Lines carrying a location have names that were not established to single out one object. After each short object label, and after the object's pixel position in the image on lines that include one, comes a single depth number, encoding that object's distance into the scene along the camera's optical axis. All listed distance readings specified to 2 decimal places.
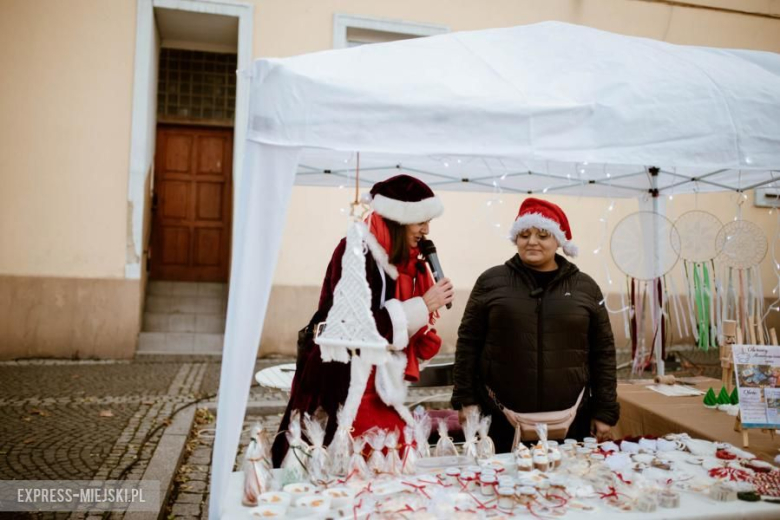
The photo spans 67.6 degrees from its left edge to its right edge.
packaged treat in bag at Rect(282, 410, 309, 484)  1.93
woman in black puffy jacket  2.51
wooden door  8.08
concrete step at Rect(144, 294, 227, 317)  7.53
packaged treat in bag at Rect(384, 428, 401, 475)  1.98
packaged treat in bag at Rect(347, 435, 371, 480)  1.95
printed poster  2.37
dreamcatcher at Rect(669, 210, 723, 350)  3.80
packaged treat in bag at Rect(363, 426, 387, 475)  1.99
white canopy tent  1.97
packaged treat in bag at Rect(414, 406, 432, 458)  2.14
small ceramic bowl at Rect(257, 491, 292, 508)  1.75
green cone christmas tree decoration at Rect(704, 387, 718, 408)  3.17
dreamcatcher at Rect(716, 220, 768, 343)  3.55
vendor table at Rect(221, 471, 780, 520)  1.74
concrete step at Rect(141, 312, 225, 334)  7.25
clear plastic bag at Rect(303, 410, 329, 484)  1.95
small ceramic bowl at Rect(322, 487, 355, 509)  1.76
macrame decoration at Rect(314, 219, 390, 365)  2.02
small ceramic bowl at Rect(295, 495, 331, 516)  1.70
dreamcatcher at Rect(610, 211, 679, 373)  3.95
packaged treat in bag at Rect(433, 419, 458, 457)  2.16
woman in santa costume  2.18
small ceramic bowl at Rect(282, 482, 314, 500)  1.81
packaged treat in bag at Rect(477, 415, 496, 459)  2.18
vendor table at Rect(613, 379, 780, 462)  2.60
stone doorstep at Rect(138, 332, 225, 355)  6.87
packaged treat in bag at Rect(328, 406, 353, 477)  1.99
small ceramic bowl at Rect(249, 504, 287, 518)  1.68
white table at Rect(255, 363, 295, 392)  3.62
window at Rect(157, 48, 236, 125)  7.89
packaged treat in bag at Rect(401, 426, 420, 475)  2.00
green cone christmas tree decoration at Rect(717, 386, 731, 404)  3.15
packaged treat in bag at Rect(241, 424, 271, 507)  1.81
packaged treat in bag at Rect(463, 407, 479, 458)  2.17
